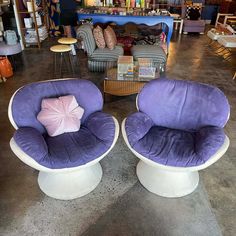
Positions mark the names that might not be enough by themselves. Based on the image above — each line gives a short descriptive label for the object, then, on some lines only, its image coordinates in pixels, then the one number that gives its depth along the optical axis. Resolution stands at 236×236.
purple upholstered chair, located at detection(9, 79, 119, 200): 1.73
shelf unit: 5.14
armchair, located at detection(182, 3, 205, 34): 6.96
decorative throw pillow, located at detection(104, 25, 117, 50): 4.01
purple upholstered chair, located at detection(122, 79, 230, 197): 1.77
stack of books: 3.21
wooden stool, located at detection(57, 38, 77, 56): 4.20
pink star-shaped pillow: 1.94
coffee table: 3.16
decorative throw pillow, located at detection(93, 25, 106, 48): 3.95
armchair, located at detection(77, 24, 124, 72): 3.90
